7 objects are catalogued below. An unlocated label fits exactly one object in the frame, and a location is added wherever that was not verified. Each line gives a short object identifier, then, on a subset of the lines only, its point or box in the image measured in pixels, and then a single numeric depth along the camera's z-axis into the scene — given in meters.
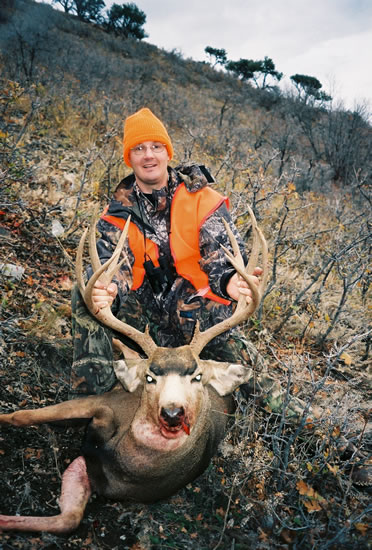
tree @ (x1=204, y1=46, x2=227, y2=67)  26.56
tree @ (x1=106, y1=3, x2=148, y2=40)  22.18
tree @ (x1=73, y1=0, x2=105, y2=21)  21.75
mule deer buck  2.43
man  3.43
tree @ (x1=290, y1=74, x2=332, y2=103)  18.97
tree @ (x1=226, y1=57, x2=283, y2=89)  25.25
